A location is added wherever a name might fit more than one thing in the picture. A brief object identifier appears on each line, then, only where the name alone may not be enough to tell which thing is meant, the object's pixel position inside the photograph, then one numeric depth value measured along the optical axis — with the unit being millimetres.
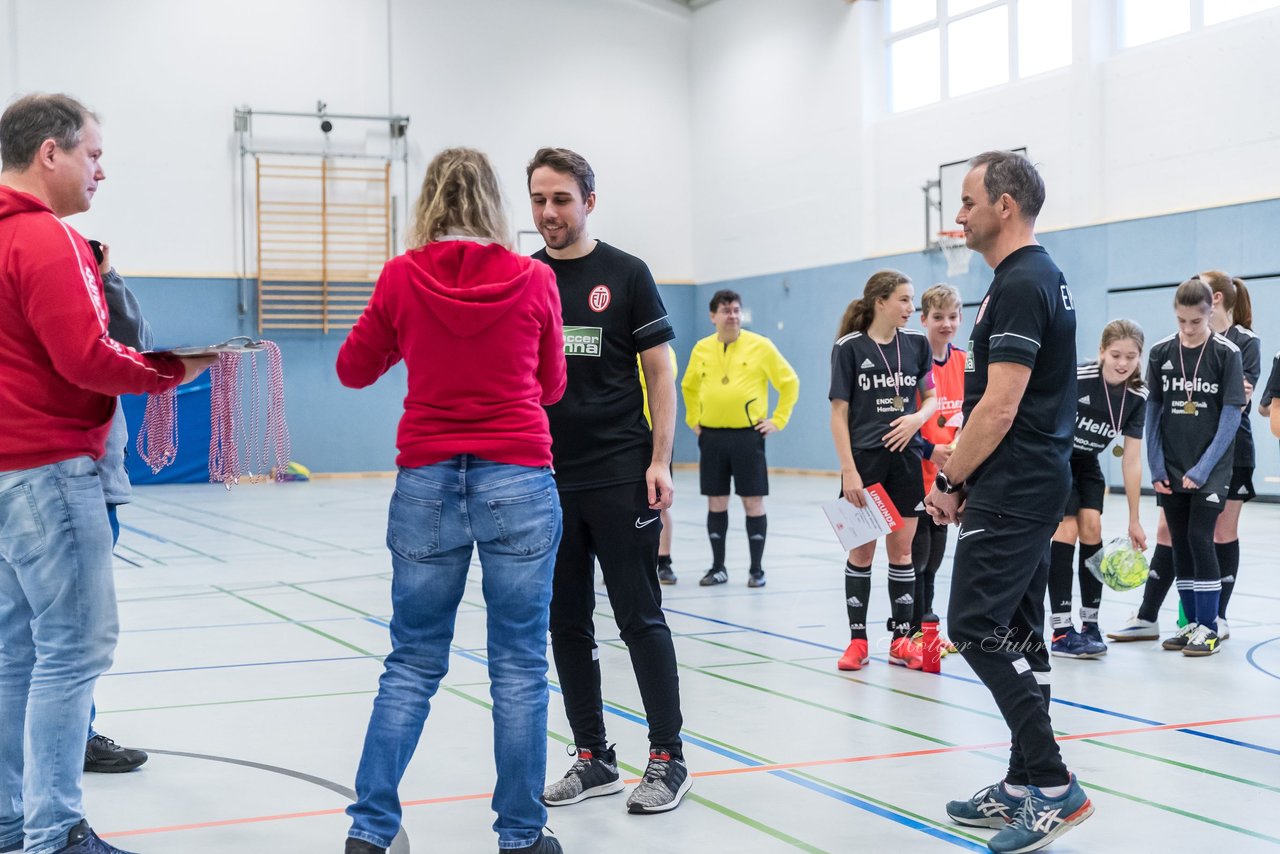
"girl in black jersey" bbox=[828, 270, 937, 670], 5234
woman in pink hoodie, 2723
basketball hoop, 15930
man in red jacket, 2660
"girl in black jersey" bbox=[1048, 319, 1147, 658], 5445
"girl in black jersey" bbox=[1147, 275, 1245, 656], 5414
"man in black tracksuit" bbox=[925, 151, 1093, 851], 3090
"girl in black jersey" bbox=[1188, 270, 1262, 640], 5727
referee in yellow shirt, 8102
